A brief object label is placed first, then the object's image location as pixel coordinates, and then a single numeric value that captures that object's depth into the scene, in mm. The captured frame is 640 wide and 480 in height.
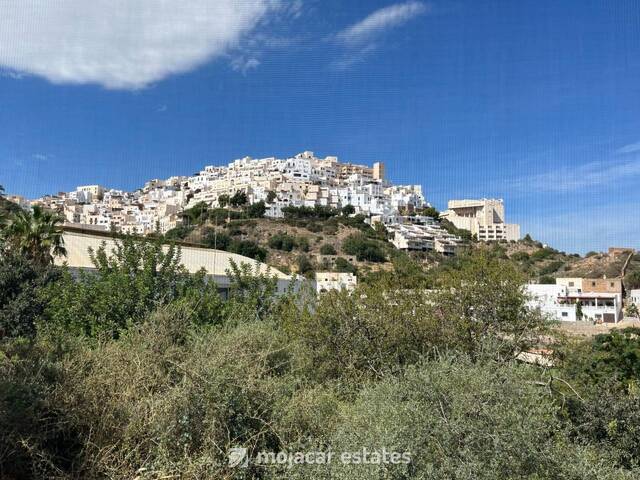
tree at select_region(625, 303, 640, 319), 43688
